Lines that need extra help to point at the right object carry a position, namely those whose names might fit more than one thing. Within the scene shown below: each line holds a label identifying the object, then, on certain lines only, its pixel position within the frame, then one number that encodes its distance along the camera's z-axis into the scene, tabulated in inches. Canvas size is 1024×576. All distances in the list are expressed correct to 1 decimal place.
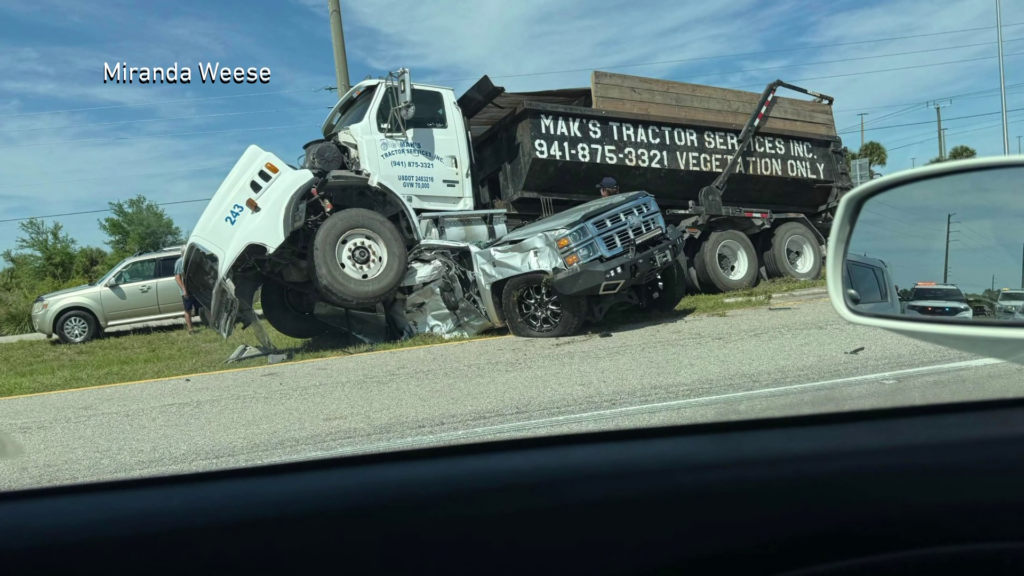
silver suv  607.2
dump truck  356.2
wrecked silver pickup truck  341.4
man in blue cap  427.8
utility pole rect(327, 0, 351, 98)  632.4
